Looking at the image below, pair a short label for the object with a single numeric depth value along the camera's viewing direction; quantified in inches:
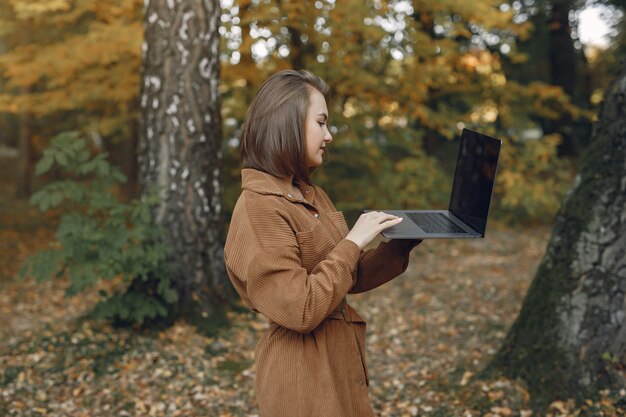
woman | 69.3
